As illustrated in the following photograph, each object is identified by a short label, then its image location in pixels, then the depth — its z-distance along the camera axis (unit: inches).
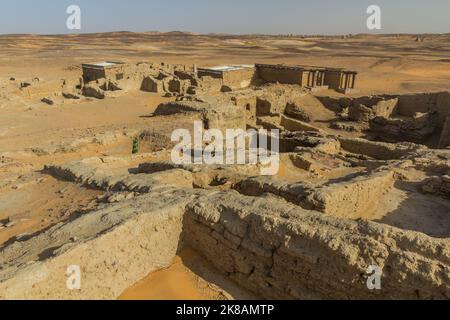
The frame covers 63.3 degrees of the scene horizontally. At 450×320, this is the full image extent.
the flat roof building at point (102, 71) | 1087.0
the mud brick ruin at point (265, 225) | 161.6
